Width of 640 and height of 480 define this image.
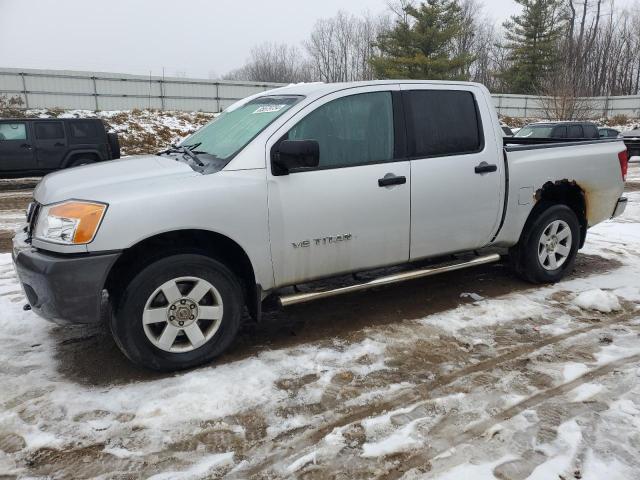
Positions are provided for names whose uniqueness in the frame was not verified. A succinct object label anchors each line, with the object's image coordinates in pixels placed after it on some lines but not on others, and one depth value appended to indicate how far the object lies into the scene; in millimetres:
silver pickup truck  3043
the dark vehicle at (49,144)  13562
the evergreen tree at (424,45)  35125
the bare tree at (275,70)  64250
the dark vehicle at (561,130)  15766
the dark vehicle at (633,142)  19984
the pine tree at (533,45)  44344
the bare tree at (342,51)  60625
